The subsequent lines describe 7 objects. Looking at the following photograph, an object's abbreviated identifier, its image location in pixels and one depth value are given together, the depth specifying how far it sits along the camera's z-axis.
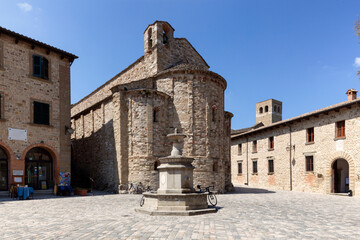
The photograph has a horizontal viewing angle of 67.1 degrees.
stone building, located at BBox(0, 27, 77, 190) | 16.80
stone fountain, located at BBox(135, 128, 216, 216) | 10.23
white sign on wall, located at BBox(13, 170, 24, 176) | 16.70
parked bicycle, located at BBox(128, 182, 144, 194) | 19.37
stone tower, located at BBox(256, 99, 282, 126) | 58.38
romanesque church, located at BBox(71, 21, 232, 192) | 19.92
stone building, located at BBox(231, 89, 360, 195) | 19.90
